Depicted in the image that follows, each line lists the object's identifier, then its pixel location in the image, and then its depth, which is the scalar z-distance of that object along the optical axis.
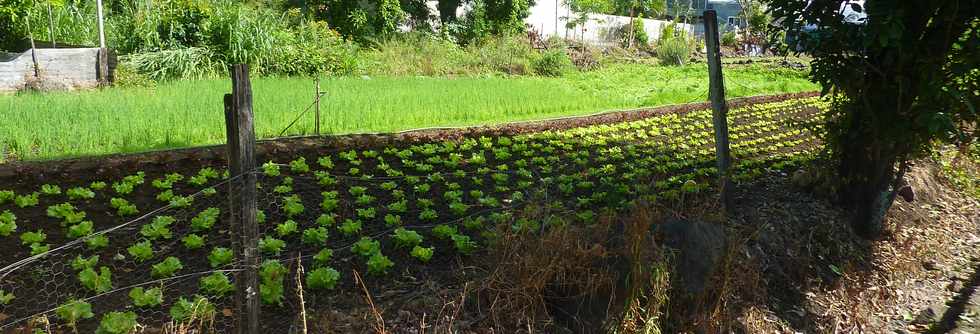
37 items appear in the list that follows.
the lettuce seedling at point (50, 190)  5.23
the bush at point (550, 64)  18.50
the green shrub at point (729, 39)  29.80
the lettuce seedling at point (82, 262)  3.83
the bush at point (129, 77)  11.05
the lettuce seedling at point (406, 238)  4.57
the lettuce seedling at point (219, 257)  4.08
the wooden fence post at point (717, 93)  5.55
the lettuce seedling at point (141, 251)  4.10
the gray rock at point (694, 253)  4.05
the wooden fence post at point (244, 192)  2.89
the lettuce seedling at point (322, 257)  4.17
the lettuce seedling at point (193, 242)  4.35
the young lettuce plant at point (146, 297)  3.47
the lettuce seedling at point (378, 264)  4.17
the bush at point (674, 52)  22.86
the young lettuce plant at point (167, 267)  3.91
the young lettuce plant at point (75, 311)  3.24
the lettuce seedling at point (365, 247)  4.37
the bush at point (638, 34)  28.72
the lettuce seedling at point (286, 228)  4.64
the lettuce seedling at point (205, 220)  4.66
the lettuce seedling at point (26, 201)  4.97
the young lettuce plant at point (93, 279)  3.67
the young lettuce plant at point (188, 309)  3.37
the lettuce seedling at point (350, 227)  4.75
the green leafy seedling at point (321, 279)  3.92
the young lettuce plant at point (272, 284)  3.64
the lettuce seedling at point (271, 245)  4.33
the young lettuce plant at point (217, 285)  3.71
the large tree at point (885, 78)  5.00
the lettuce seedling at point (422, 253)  4.42
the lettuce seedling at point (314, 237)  4.57
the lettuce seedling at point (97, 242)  4.18
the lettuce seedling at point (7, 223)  4.41
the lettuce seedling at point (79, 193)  5.20
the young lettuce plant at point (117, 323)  3.17
